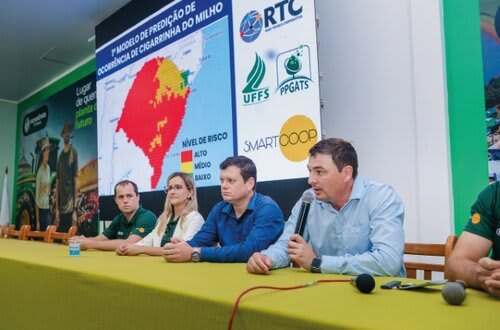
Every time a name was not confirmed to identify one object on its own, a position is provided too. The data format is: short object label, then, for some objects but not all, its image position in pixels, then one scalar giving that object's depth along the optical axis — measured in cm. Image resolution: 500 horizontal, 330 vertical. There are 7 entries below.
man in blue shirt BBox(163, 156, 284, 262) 192
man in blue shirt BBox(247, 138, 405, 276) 136
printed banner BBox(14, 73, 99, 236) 543
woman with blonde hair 251
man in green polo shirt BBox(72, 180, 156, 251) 282
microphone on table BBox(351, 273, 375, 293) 94
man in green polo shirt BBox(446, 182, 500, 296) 125
